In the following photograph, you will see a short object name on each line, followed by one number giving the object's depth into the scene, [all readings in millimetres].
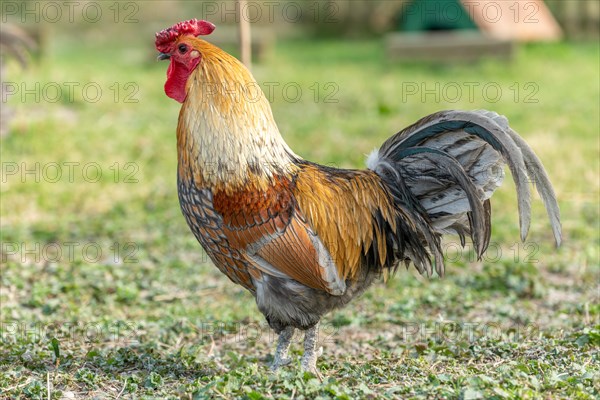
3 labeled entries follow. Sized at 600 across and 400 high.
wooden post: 6660
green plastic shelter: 17250
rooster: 3887
